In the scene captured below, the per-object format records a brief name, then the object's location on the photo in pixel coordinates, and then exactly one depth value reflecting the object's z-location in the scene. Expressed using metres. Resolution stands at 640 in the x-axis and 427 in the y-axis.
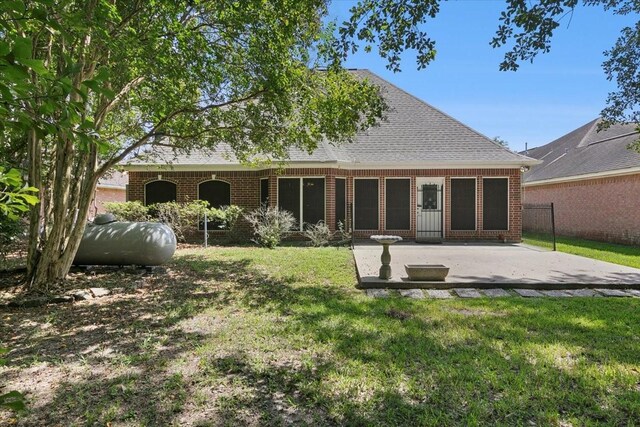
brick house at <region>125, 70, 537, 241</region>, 13.36
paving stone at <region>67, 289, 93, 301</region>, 5.97
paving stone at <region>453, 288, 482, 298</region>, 6.16
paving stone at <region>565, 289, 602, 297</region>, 6.24
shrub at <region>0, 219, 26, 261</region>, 6.68
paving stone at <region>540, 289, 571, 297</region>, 6.26
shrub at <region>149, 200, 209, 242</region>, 12.48
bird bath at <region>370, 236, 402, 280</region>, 6.94
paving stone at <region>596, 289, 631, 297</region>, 6.25
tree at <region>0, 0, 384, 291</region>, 5.34
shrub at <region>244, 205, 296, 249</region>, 11.99
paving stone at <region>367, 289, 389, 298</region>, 6.17
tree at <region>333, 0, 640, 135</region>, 3.53
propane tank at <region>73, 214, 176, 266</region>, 7.71
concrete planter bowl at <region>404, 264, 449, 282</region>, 6.78
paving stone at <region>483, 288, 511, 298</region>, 6.23
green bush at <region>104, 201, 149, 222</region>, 12.51
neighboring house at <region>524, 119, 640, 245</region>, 14.55
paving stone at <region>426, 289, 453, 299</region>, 6.19
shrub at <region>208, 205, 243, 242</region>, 12.44
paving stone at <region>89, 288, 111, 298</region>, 6.18
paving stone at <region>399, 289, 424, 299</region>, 6.17
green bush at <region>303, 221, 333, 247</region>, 12.42
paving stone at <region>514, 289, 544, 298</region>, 6.26
